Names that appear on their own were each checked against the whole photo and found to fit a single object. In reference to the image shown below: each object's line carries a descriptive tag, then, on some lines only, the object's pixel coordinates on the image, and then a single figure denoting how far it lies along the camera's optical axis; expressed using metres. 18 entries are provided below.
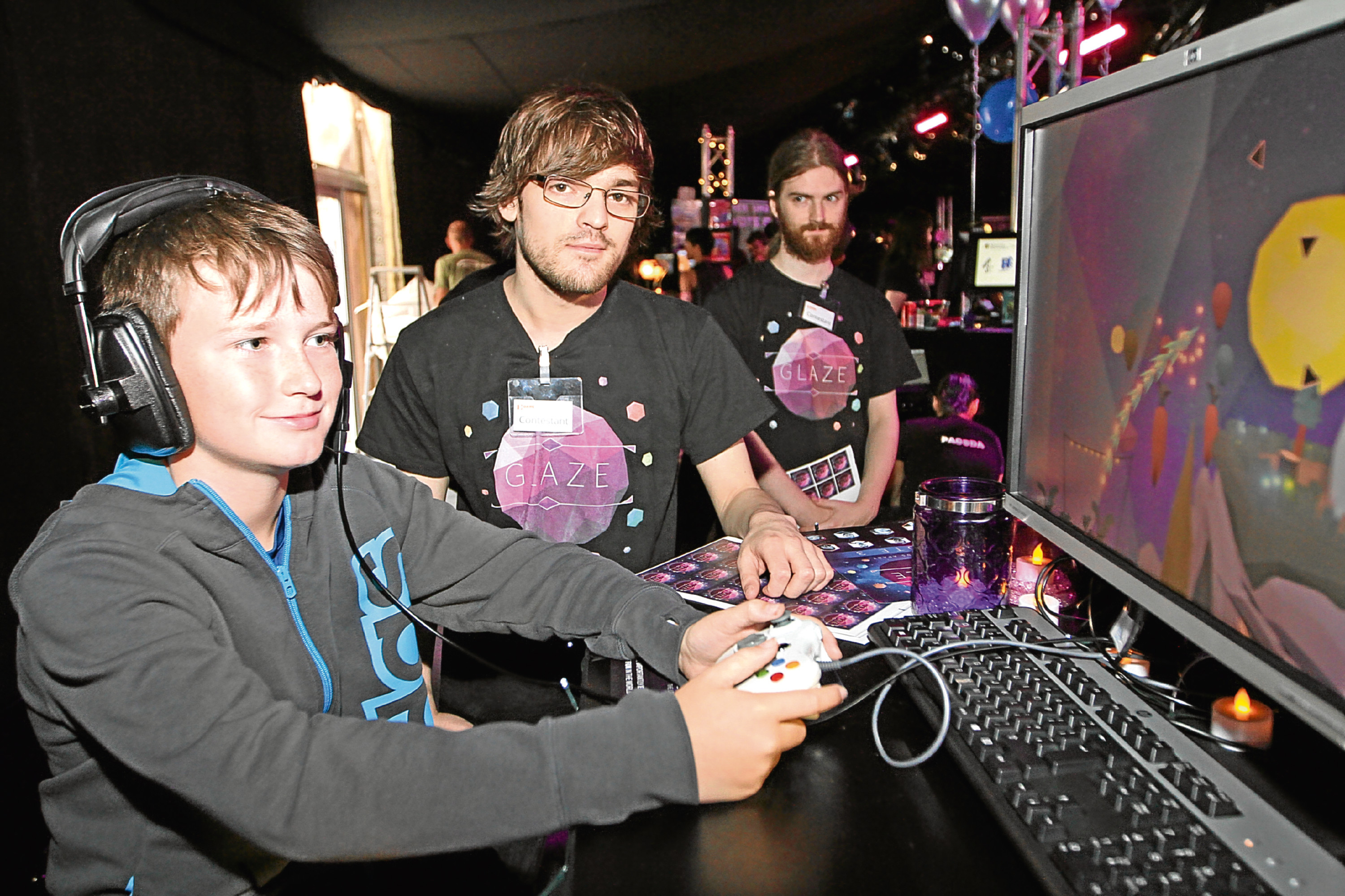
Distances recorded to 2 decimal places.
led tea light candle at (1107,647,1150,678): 0.89
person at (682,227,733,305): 5.46
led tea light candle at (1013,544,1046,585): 1.18
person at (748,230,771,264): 7.50
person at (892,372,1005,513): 2.40
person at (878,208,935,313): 5.39
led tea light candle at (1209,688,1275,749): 0.73
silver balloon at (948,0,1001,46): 5.07
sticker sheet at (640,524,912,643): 1.13
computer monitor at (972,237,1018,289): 4.79
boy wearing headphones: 0.67
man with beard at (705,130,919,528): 2.43
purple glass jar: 1.12
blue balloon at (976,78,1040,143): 7.15
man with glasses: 1.57
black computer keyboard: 0.54
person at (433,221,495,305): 6.07
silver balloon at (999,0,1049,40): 5.34
